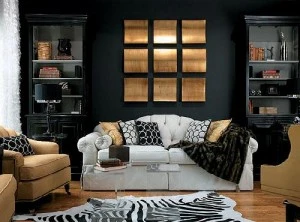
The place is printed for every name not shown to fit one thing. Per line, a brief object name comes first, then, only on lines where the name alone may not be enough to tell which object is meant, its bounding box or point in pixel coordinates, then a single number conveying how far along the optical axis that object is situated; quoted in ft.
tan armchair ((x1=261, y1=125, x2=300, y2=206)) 11.50
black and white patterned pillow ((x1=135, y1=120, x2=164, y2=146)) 22.93
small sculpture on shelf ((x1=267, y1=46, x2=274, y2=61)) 25.19
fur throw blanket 20.66
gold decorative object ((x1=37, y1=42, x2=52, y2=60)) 24.43
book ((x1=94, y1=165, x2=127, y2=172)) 16.03
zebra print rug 15.34
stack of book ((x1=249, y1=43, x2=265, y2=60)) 24.63
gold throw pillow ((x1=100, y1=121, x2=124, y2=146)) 22.35
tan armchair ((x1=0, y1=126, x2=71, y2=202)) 15.99
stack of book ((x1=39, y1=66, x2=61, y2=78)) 24.47
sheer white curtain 22.47
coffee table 20.98
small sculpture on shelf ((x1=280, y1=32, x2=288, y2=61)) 24.94
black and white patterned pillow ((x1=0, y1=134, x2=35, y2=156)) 17.69
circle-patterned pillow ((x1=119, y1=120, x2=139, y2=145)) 22.80
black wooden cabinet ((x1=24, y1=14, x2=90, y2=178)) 23.98
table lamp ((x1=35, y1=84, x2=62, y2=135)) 21.91
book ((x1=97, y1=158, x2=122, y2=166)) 16.15
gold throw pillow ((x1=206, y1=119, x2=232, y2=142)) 22.11
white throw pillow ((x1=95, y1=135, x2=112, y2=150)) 21.31
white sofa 20.92
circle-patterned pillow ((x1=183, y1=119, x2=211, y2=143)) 22.81
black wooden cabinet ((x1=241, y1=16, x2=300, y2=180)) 24.13
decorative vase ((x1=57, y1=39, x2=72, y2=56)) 24.76
